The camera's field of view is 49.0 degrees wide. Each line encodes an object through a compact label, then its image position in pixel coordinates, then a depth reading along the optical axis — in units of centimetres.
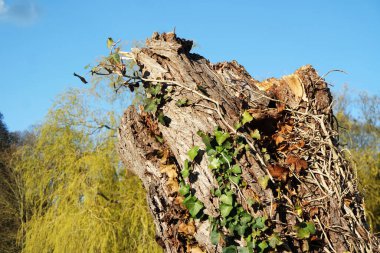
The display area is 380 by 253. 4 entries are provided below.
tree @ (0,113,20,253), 1282
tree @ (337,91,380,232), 1036
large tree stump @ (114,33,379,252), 267
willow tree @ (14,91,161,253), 715
